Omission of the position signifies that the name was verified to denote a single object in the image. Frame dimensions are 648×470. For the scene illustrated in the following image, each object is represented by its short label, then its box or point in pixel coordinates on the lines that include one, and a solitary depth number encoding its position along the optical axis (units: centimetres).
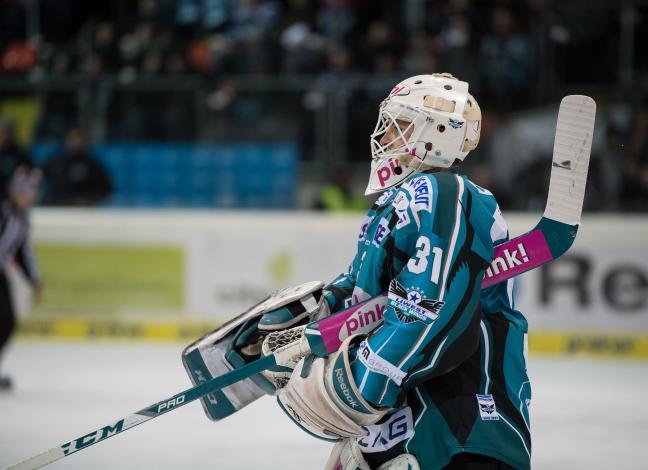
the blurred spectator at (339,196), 1527
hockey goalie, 392
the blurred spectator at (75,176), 1563
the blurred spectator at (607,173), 1464
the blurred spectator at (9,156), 1216
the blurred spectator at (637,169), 1442
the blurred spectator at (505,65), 1670
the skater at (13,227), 1171
